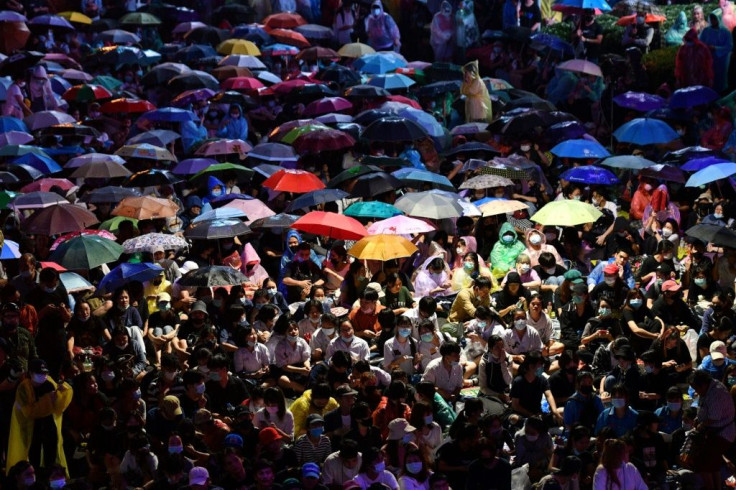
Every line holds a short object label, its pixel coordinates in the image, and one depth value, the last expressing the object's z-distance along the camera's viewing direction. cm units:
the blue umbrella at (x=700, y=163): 2206
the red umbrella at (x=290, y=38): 3031
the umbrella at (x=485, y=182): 2180
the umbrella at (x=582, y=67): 2655
